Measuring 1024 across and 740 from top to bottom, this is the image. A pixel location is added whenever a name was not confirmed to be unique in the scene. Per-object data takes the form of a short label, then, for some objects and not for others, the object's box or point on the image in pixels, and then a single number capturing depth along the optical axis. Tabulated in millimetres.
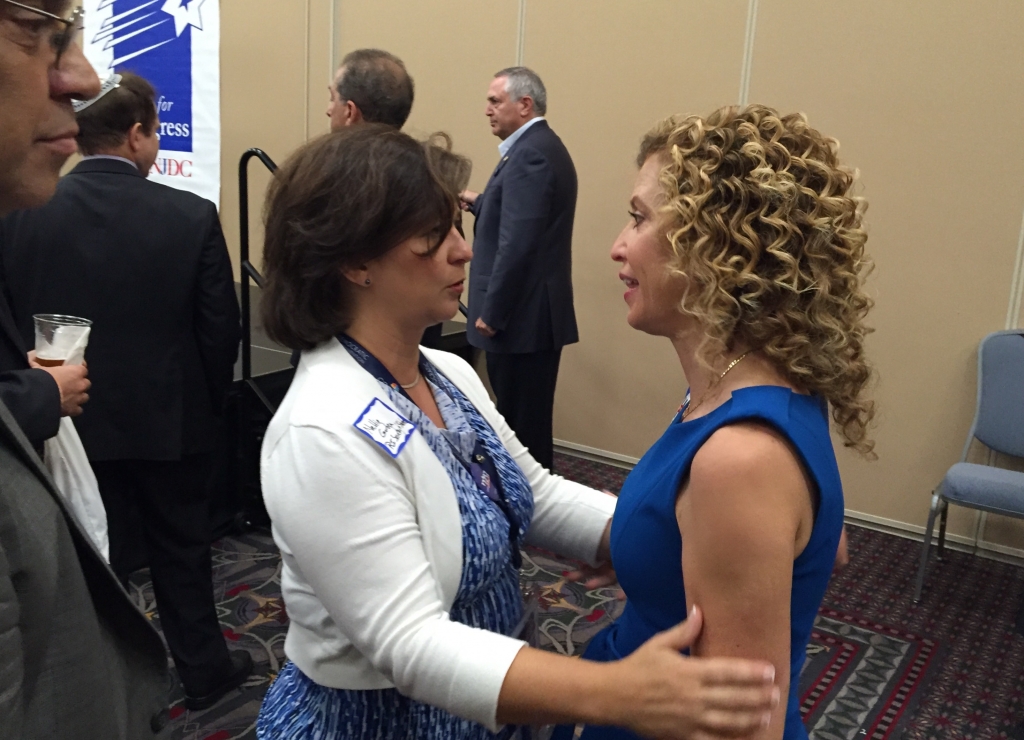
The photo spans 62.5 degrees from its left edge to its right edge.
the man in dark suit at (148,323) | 2377
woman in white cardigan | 999
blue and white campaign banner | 6242
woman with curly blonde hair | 959
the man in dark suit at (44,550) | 817
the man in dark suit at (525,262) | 3820
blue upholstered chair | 3451
